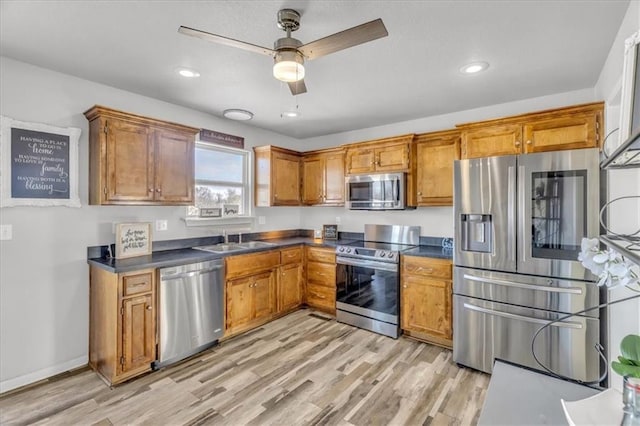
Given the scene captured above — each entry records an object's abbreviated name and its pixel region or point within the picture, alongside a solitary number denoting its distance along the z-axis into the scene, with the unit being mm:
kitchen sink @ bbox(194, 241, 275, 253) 3559
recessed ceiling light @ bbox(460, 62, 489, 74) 2480
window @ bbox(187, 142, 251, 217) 3820
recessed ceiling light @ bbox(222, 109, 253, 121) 3600
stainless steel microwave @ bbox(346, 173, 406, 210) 3727
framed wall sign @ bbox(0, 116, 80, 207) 2422
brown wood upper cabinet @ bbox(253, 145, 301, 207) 4277
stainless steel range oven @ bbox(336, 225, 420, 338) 3475
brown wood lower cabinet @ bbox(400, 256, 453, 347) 3152
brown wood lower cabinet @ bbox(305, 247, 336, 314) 4047
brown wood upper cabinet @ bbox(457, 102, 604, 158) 2553
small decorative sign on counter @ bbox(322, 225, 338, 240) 4613
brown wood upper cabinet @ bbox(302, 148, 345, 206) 4414
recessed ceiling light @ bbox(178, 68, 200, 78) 2568
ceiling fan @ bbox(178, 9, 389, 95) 1626
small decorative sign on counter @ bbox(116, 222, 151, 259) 2871
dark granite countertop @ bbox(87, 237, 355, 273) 2574
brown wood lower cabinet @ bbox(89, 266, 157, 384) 2518
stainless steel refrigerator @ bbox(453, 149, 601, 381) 2385
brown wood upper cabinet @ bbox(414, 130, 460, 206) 3484
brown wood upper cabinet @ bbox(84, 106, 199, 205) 2684
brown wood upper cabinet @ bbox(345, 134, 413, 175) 3723
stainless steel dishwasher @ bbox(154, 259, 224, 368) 2803
